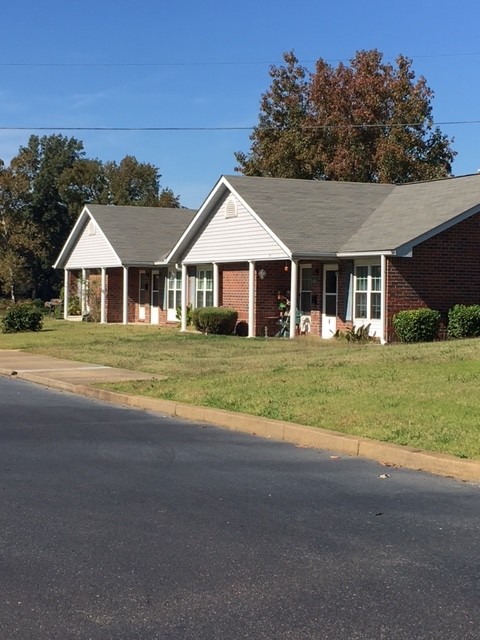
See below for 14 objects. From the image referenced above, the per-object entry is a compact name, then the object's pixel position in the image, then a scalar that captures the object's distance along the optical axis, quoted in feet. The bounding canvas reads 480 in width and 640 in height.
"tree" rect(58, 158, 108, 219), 209.67
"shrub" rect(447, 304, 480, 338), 74.43
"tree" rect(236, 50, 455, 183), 144.56
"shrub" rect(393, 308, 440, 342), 73.77
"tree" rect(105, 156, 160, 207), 221.66
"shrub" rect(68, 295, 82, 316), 139.85
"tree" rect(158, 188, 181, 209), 226.44
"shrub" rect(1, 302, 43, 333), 101.76
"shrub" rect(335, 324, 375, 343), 78.74
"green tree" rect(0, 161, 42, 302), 182.50
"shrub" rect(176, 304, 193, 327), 104.31
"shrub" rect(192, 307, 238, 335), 91.76
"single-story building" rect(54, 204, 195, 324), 121.19
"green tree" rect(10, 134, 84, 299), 205.77
